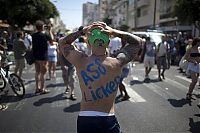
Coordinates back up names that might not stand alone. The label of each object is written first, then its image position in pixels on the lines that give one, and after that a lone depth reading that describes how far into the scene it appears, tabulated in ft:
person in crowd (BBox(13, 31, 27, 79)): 17.32
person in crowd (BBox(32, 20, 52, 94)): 14.19
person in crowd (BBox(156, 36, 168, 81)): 19.91
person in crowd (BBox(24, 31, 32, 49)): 26.25
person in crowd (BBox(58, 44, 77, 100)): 13.96
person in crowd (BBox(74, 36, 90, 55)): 15.82
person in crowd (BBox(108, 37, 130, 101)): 13.70
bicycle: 13.91
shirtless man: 4.79
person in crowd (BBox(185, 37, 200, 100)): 13.50
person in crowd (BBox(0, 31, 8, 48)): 20.34
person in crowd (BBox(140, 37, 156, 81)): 20.04
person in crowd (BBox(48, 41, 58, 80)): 18.57
